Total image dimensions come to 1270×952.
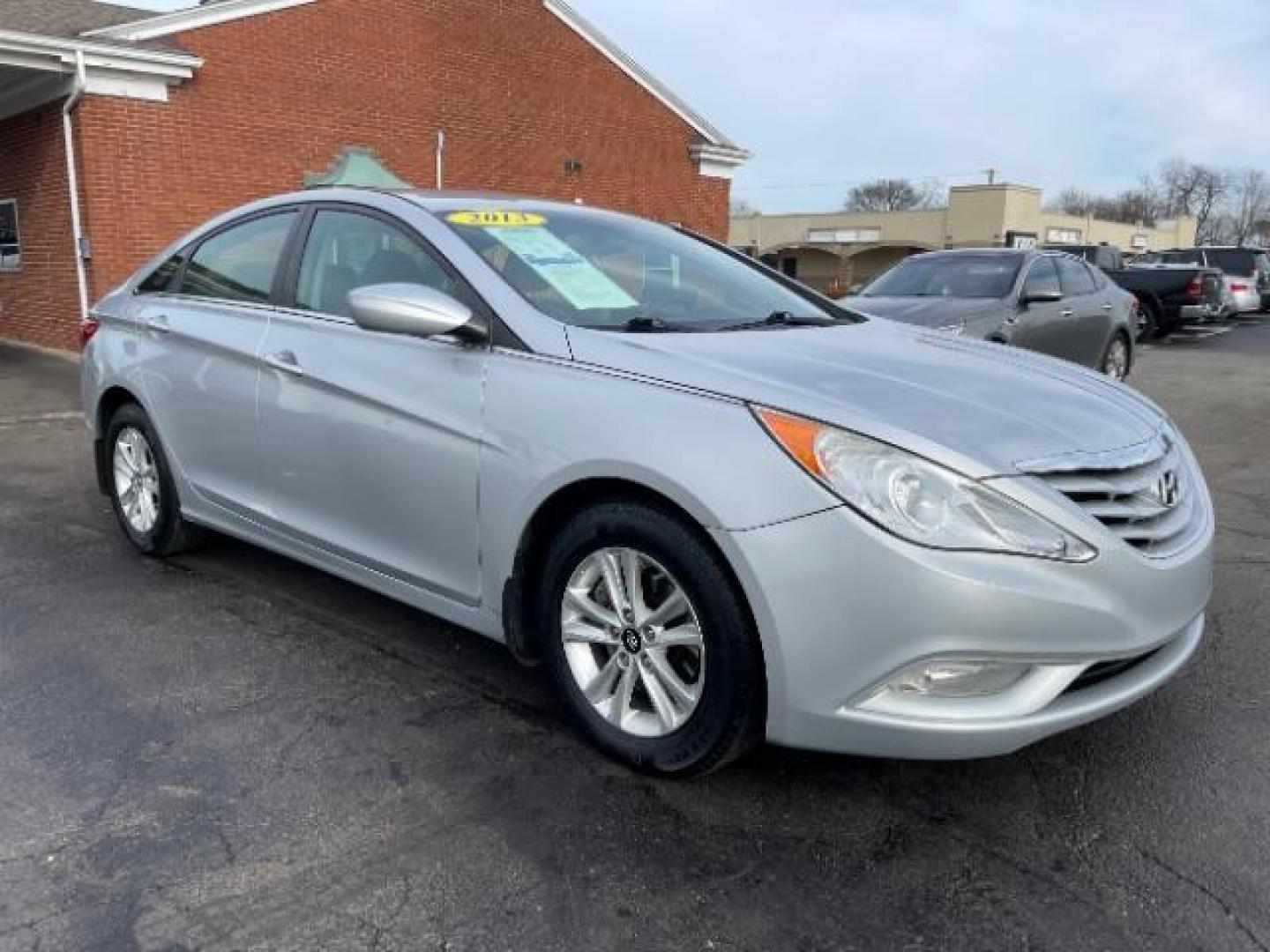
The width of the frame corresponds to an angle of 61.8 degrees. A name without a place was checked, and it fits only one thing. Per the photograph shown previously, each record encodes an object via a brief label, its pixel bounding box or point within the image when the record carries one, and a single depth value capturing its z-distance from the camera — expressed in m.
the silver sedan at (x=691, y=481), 2.42
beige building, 50.91
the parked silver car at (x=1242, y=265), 22.08
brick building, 11.65
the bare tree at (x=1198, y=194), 105.75
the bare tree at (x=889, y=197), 90.06
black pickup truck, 17.88
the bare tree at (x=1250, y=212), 105.00
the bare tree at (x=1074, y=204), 98.94
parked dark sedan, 8.55
